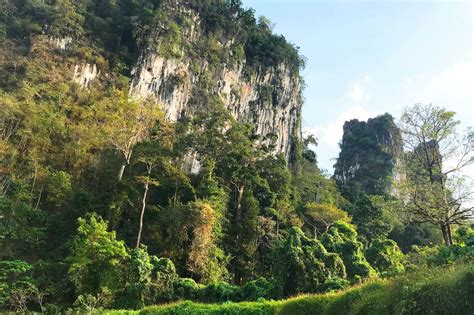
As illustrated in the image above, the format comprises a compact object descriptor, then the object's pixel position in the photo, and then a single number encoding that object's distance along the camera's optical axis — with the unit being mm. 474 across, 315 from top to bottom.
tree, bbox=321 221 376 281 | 21422
